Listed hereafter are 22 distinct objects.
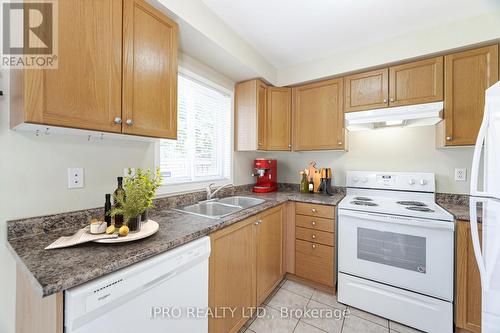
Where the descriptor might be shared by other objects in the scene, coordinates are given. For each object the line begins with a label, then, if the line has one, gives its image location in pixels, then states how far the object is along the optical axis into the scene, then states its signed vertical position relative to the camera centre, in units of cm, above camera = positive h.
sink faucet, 201 -27
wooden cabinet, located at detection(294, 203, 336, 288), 198 -78
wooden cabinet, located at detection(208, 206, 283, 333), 130 -77
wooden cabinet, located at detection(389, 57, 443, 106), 181 +77
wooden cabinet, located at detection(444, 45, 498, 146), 165 +64
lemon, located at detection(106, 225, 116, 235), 97 -31
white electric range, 154 -75
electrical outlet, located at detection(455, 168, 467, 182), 194 -7
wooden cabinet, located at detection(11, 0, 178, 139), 86 +45
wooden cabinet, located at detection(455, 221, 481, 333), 145 -84
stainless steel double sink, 183 -39
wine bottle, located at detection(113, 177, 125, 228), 102 -16
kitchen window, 183 +25
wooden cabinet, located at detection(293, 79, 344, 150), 227 +58
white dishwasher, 69 -54
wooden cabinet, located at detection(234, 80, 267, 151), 236 +59
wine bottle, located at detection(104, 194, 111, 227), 106 -24
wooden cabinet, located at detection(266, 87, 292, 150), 250 +57
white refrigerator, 101 -25
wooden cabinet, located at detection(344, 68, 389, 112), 203 +78
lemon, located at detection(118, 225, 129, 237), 95 -31
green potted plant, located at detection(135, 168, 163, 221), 106 -11
